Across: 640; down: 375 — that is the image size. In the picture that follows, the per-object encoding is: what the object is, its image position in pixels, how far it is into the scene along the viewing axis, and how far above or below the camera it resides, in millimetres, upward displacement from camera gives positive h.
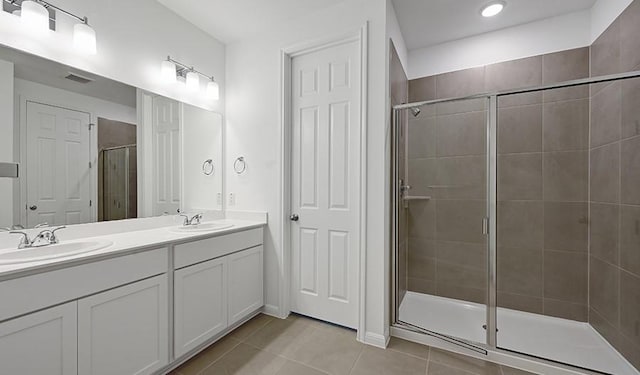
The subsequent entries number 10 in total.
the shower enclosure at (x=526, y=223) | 1776 -307
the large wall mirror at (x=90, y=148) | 1463 +260
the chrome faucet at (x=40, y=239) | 1376 -295
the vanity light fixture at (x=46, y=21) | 1406 +930
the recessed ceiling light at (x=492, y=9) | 2098 +1457
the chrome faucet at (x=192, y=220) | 2219 -292
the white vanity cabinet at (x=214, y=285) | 1696 -738
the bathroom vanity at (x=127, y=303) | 1081 -622
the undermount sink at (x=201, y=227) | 2010 -338
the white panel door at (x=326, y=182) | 2125 +34
